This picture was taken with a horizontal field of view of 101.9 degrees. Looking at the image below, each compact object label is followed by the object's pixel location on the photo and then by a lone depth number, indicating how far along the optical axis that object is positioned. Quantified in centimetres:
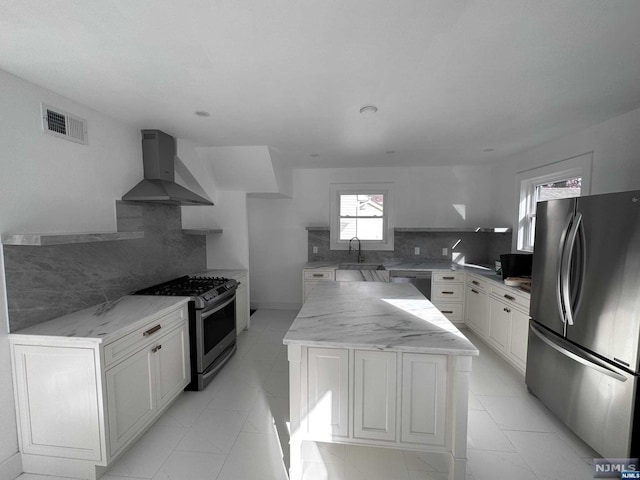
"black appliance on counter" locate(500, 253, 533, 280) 297
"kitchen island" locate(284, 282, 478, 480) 145
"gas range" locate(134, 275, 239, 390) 241
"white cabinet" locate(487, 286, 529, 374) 256
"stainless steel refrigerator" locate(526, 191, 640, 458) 154
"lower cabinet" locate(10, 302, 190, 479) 154
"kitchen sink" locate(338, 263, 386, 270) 421
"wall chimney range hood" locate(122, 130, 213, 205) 245
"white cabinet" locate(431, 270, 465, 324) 377
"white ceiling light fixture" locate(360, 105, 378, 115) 206
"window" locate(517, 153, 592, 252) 260
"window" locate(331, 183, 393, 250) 451
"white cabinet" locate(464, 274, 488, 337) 329
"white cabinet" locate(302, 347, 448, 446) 150
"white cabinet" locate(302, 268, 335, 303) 412
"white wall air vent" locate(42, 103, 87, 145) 179
